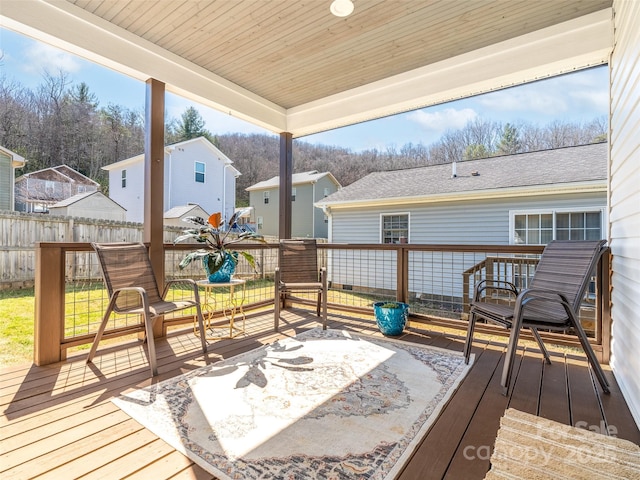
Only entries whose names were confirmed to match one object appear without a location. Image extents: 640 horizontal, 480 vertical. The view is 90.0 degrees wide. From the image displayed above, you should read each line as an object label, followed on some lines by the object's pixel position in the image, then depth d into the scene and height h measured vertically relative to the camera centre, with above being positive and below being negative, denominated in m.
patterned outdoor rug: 1.50 -1.04
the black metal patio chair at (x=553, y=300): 2.20 -0.45
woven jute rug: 1.40 -1.03
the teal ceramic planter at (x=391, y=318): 3.53 -0.88
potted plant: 3.26 -0.10
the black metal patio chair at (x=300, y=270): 3.78 -0.40
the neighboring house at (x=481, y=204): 5.80 +0.76
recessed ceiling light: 2.59 +1.92
